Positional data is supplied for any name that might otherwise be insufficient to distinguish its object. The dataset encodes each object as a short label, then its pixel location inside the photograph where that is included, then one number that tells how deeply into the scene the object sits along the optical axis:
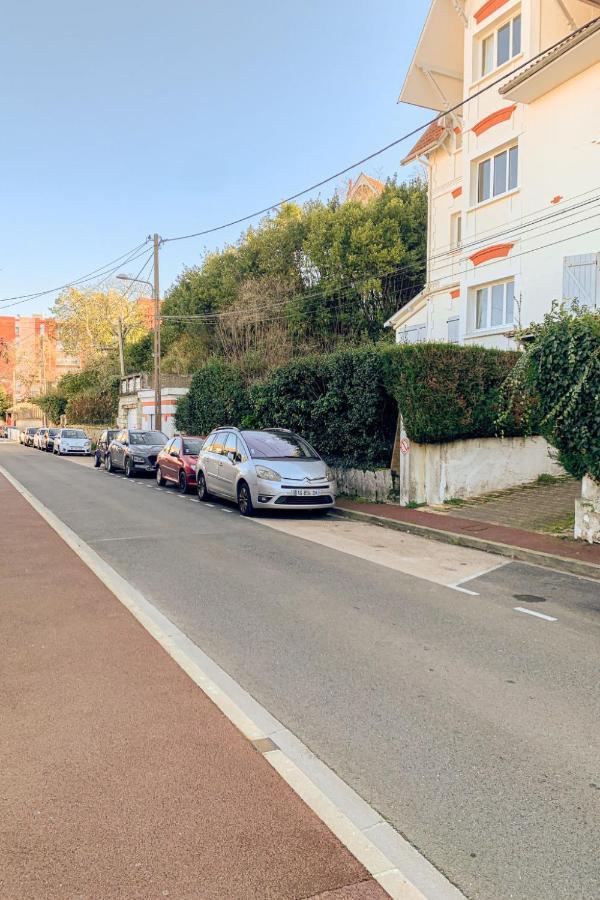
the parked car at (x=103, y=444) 26.76
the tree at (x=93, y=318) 56.31
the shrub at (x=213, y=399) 23.71
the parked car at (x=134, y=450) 21.91
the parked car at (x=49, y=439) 42.53
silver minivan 12.85
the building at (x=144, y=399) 37.09
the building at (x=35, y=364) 68.69
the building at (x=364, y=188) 39.31
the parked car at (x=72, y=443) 37.66
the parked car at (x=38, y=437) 45.19
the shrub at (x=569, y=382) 9.48
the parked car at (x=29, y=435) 50.26
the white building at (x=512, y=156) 15.88
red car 17.36
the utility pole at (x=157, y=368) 29.25
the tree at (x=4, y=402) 97.31
